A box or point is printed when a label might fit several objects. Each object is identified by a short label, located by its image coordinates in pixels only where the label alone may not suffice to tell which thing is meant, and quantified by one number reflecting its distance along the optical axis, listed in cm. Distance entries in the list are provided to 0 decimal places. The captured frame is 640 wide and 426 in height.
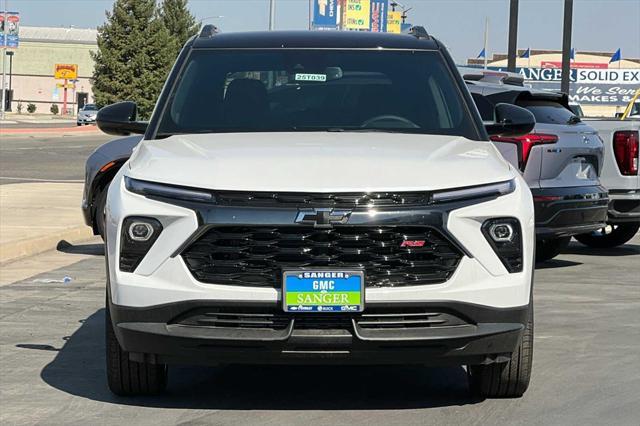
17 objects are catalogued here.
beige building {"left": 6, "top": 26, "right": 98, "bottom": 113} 12475
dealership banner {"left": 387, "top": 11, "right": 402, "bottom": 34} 9718
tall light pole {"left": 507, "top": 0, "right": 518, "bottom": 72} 3058
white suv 544
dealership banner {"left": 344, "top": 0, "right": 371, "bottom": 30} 9244
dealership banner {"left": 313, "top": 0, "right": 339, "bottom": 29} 8650
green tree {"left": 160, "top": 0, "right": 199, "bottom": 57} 8331
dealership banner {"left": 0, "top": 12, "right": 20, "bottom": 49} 7588
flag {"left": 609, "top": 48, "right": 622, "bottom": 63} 9231
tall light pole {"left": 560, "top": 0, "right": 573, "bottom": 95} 3123
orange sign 9576
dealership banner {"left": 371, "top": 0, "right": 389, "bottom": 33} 9444
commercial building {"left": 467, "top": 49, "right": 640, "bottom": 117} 9369
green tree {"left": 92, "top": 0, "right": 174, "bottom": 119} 7156
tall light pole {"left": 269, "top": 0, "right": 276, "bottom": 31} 4184
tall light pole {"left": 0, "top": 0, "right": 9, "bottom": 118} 7544
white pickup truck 1310
